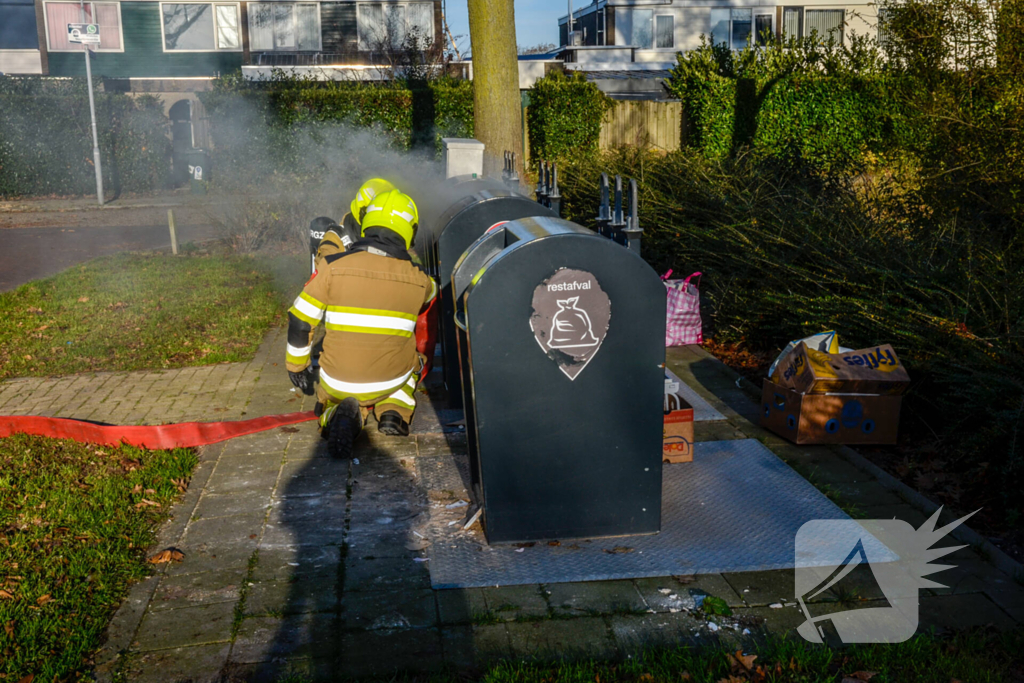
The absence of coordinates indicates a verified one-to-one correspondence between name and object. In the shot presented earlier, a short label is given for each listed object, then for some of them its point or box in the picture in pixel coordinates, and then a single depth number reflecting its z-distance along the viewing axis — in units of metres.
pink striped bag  7.12
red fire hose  5.04
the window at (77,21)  27.16
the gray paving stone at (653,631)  3.06
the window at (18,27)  27.45
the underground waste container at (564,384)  3.50
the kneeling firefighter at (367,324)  4.79
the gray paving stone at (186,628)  3.10
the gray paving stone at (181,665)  2.90
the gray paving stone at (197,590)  3.37
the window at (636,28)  27.47
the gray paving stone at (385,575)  3.48
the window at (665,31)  27.53
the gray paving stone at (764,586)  3.34
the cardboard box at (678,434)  4.58
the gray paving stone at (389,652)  2.95
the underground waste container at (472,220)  5.39
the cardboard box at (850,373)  4.72
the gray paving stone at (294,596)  3.31
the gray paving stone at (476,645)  2.98
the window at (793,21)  27.28
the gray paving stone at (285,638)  3.03
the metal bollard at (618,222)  4.28
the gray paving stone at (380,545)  3.73
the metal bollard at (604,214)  4.43
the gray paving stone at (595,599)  3.27
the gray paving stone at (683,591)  3.31
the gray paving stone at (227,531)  3.87
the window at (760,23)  27.20
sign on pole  18.91
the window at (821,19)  27.22
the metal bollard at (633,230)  3.97
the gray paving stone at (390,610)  3.21
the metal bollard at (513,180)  6.63
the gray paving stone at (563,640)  3.00
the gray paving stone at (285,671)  2.88
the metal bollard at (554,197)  5.88
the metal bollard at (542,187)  6.60
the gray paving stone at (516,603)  3.25
